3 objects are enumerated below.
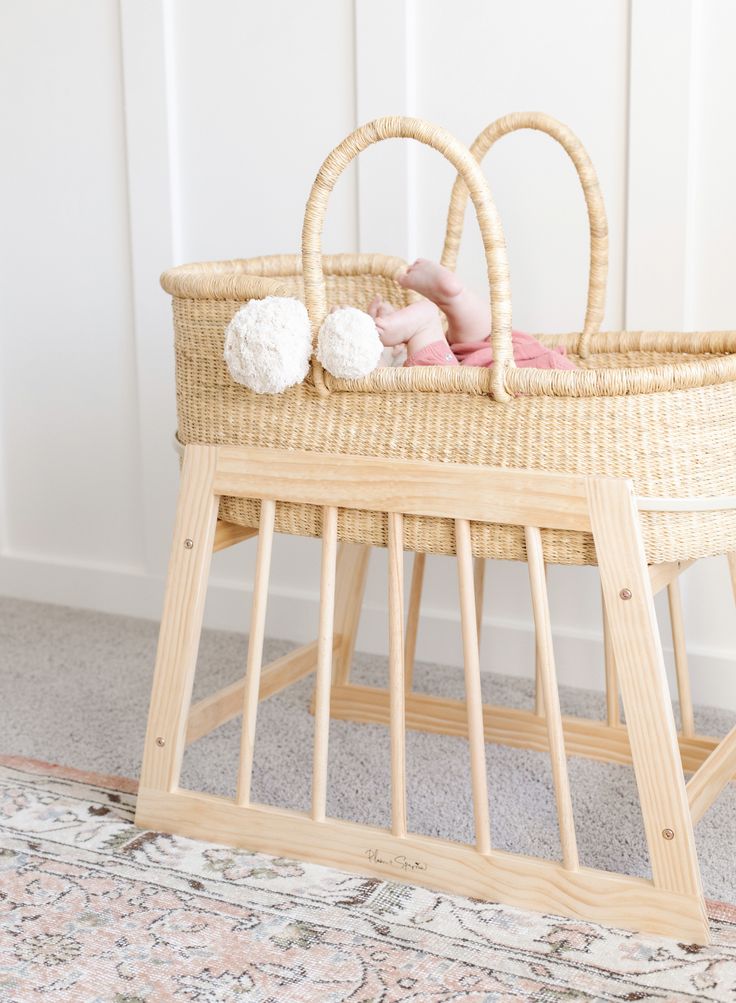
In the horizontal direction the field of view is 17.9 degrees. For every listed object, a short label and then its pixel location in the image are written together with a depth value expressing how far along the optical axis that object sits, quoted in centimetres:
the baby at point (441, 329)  258
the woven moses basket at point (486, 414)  239
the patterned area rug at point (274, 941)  234
